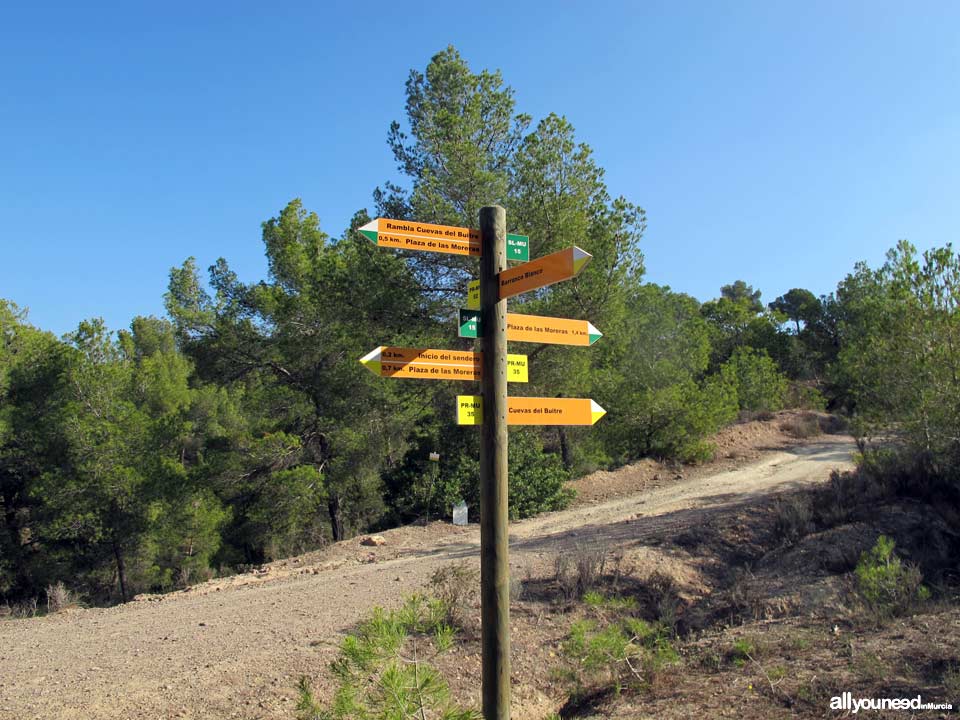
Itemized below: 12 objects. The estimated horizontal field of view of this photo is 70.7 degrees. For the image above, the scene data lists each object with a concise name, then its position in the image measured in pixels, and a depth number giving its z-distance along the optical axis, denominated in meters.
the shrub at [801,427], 22.62
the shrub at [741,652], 5.23
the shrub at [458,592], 6.76
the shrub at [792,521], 9.14
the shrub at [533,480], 14.30
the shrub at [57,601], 10.05
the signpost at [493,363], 3.90
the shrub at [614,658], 5.21
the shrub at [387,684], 3.48
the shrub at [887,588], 5.82
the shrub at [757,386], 27.66
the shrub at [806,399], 28.33
